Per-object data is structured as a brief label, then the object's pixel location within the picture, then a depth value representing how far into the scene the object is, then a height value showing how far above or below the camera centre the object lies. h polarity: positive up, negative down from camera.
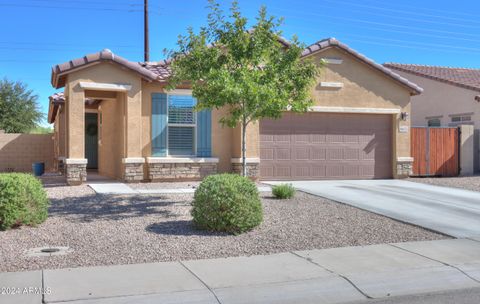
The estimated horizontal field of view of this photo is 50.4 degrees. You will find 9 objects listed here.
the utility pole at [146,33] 28.17 +6.32
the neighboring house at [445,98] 21.72 +2.21
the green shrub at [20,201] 8.20 -0.89
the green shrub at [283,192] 12.18 -1.09
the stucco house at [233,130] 14.70 +0.60
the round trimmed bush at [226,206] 8.46 -1.00
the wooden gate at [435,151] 18.72 -0.17
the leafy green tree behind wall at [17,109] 35.75 +2.72
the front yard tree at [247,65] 9.78 +1.62
